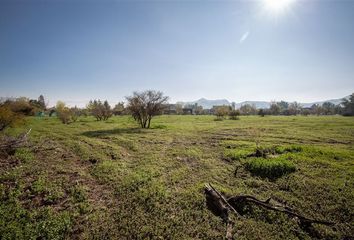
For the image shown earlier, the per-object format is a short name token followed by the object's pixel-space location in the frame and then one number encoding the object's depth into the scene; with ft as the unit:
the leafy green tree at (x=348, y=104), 390.65
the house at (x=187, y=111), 463.83
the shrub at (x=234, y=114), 198.03
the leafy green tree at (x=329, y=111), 456.36
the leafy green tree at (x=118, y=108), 254.14
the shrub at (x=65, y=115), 125.70
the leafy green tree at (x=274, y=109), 406.58
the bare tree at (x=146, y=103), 87.10
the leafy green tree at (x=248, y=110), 420.77
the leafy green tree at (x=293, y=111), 461.78
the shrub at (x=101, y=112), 165.37
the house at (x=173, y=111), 442.75
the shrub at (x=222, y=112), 202.11
